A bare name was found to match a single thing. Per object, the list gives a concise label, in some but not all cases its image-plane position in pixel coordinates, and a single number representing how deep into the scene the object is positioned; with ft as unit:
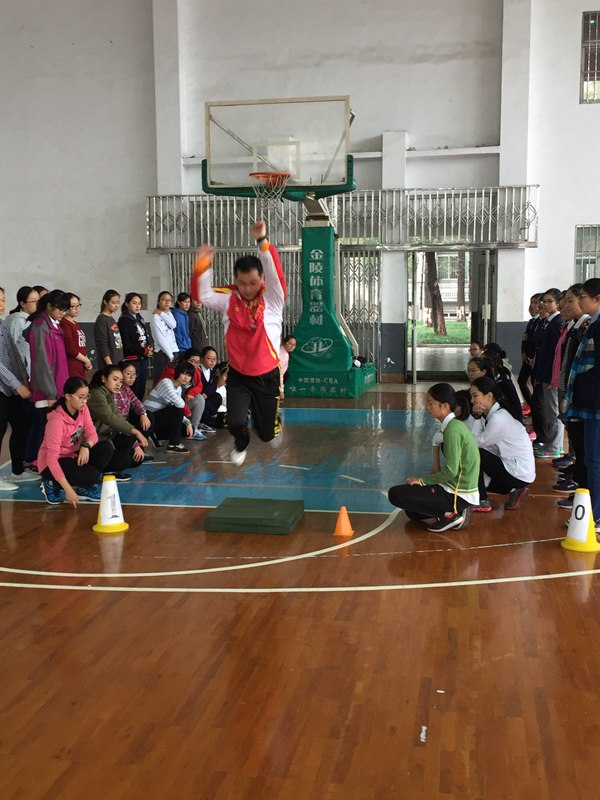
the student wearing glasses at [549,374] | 23.66
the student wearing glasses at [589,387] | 16.22
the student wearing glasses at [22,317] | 22.97
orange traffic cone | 16.90
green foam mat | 16.89
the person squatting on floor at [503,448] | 18.57
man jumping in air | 16.29
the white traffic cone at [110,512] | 17.21
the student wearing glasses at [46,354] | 21.07
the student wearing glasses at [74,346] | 23.81
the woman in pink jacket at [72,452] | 18.65
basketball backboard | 34.58
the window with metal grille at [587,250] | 41.91
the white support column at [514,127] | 40.42
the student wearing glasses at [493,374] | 20.74
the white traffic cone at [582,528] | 15.74
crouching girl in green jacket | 16.99
